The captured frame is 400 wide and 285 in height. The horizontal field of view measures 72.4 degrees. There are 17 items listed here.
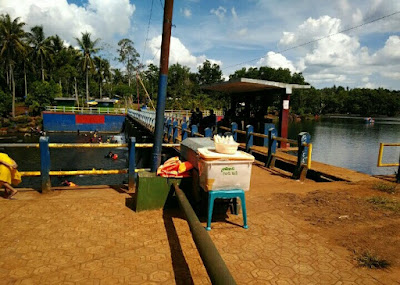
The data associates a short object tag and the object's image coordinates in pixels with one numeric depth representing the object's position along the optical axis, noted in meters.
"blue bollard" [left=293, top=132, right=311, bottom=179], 7.29
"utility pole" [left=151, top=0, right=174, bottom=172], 5.40
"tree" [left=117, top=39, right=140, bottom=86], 65.38
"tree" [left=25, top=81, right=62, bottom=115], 44.31
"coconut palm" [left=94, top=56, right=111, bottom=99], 55.79
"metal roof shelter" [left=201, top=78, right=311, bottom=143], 11.79
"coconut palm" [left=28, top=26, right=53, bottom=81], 49.41
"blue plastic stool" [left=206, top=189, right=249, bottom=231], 3.91
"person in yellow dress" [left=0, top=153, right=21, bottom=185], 5.01
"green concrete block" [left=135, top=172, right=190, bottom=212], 4.72
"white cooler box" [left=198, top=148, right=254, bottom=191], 3.81
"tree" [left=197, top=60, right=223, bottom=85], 85.56
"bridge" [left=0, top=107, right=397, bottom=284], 2.99
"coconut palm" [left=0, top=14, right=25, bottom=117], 39.72
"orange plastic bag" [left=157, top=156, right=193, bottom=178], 4.84
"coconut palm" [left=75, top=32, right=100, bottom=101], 50.19
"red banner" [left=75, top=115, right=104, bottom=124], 40.19
